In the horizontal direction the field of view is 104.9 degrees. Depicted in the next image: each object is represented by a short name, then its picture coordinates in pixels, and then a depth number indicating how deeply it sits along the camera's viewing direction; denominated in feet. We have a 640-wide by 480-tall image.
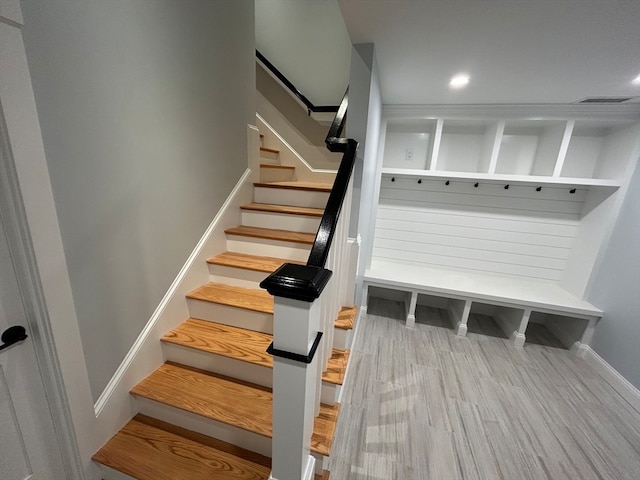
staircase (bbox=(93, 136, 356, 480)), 3.50
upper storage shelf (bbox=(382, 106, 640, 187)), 7.14
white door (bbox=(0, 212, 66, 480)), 2.73
